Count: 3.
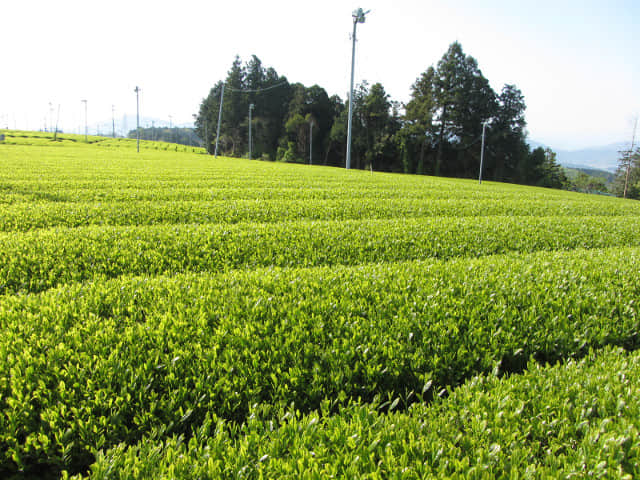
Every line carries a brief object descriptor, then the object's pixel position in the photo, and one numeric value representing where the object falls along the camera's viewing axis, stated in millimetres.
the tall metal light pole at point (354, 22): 34906
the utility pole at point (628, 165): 70300
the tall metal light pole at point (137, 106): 55969
